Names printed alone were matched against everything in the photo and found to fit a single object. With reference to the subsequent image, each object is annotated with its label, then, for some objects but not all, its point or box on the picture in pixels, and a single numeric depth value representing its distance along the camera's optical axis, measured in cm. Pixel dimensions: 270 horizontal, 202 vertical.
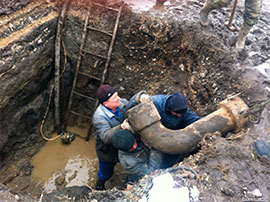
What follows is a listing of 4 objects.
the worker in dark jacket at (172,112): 314
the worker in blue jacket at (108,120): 338
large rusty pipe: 301
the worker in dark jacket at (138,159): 328
